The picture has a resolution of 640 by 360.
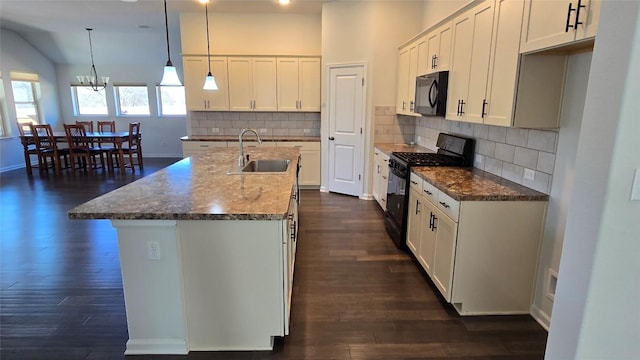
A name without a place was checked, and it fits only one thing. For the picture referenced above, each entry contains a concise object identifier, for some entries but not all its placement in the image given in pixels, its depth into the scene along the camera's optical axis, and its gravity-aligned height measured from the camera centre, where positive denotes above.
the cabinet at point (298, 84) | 6.14 +0.47
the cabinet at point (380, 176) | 4.56 -0.89
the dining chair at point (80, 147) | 7.36 -0.82
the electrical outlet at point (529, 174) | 2.49 -0.44
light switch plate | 1.22 -0.25
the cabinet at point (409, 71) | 4.05 +0.51
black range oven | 3.42 -0.51
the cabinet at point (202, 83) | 6.09 +0.45
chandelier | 8.43 +0.71
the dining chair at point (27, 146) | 7.38 -0.80
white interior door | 5.38 -0.25
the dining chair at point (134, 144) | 7.57 -0.79
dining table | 7.39 -0.66
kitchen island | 1.96 -0.90
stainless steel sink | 3.61 -0.56
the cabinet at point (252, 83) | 6.13 +0.47
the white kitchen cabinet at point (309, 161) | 6.06 -0.87
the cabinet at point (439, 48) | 3.29 +0.63
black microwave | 3.38 +0.18
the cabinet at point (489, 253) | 2.37 -0.96
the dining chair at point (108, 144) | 7.64 -0.82
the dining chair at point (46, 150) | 7.27 -0.86
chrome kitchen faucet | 3.23 -0.45
